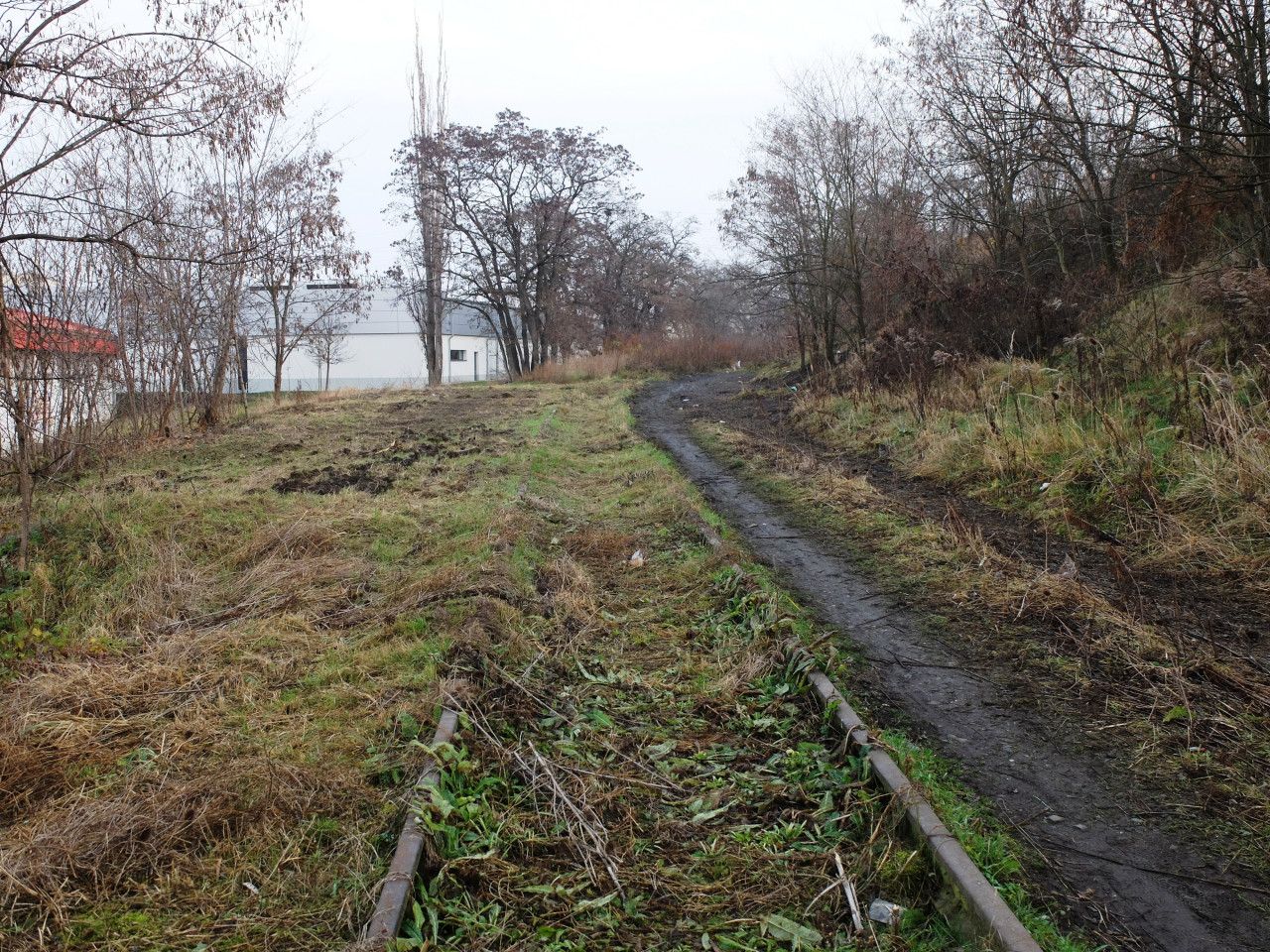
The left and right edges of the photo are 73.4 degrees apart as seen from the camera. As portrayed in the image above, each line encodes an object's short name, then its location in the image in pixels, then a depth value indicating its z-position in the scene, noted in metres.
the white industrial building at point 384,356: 54.59
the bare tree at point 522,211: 34.56
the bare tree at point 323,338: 30.48
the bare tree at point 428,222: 34.19
